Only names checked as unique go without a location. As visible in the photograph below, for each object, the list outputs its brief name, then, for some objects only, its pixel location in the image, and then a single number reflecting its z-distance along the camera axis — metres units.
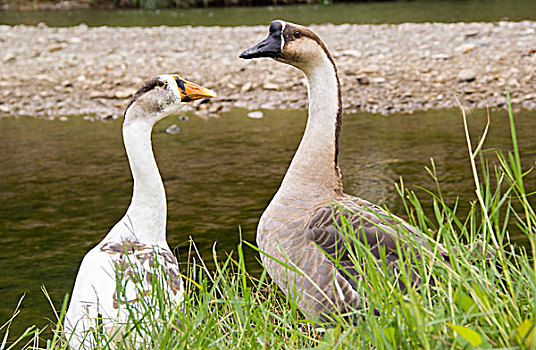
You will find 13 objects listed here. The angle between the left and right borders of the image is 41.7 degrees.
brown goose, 3.74
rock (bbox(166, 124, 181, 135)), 10.68
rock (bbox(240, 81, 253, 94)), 12.56
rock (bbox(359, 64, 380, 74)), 12.67
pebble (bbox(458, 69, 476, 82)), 12.08
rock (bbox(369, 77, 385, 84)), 12.37
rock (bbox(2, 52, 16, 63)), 14.70
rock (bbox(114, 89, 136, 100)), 12.62
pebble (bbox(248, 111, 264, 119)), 11.32
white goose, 3.82
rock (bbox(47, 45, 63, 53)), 15.58
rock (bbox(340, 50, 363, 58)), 13.70
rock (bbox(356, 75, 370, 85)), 12.37
